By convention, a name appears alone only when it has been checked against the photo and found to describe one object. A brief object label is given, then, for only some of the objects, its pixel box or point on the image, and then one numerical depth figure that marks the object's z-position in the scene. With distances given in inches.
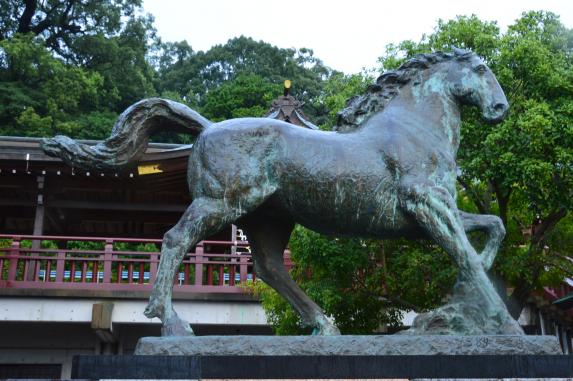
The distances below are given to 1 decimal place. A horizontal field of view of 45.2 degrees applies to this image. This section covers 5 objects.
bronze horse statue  165.5
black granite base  145.8
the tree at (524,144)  332.8
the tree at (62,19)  1211.2
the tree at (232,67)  1482.5
